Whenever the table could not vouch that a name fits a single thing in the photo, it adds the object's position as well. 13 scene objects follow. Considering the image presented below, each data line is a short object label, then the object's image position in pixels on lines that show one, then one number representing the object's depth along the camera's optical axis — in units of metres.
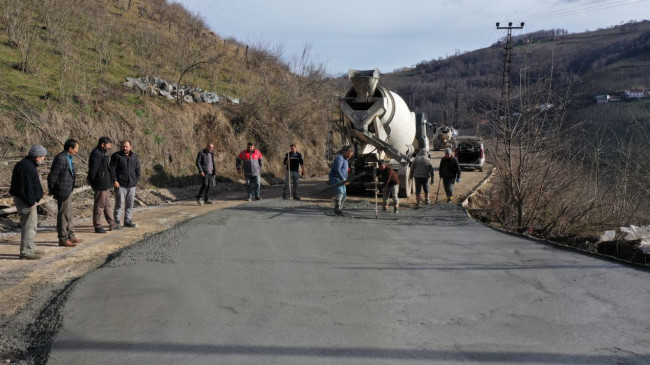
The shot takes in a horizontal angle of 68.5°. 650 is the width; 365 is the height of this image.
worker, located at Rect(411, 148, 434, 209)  14.10
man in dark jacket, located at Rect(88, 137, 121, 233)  9.40
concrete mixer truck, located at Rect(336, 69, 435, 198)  13.83
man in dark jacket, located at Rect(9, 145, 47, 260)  7.44
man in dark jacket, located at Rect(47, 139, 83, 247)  8.33
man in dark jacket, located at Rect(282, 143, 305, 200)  15.45
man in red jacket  15.06
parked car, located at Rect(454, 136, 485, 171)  27.52
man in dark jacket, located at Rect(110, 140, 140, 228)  10.19
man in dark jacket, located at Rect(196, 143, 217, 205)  14.13
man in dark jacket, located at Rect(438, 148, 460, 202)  14.34
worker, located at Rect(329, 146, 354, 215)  12.09
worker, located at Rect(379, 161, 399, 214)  12.63
